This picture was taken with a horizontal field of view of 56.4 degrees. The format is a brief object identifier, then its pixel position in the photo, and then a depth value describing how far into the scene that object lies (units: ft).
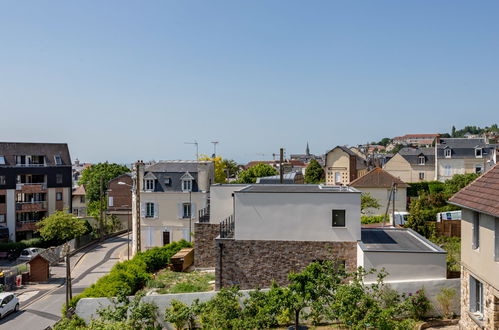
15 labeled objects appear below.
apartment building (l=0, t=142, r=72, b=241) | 161.48
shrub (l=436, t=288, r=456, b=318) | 57.26
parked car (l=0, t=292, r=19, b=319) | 87.71
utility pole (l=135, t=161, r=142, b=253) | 112.64
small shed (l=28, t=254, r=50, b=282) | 116.47
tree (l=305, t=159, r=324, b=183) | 248.93
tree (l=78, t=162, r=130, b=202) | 246.27
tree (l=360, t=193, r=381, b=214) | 142.86
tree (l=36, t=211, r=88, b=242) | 152.76
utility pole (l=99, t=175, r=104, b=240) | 168.09
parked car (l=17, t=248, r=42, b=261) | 141.06
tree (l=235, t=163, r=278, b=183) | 235.20
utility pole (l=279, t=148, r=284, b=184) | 132.96
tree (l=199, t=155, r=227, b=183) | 214.59
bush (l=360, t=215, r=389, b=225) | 124.77
